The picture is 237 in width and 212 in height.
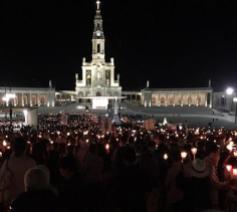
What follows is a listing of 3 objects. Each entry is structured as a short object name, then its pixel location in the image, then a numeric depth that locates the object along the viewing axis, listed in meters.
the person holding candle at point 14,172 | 3.75
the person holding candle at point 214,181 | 4.49
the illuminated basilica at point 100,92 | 61.35
